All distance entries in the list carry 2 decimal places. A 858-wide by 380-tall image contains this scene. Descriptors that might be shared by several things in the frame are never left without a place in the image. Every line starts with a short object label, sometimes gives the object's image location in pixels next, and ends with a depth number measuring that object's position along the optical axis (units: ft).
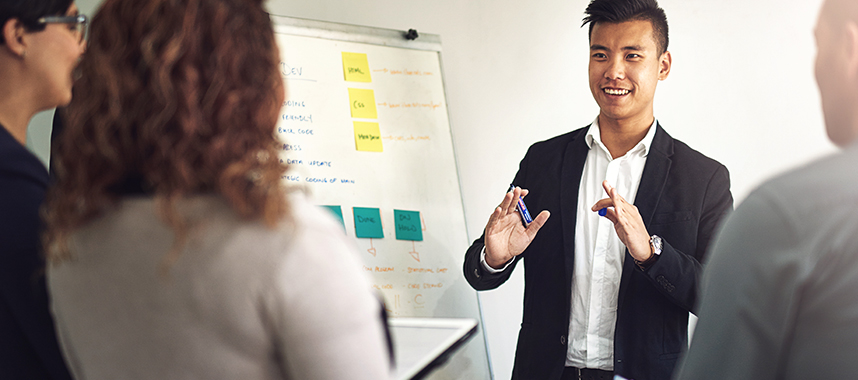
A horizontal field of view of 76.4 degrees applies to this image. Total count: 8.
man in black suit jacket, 5.25
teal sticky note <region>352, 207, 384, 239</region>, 6.63
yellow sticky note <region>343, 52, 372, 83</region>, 6.84
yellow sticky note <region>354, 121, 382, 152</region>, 6.81
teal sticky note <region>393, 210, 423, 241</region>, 6.94
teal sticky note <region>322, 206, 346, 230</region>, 6.44
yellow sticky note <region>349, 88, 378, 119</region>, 6.83
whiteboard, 6.43
